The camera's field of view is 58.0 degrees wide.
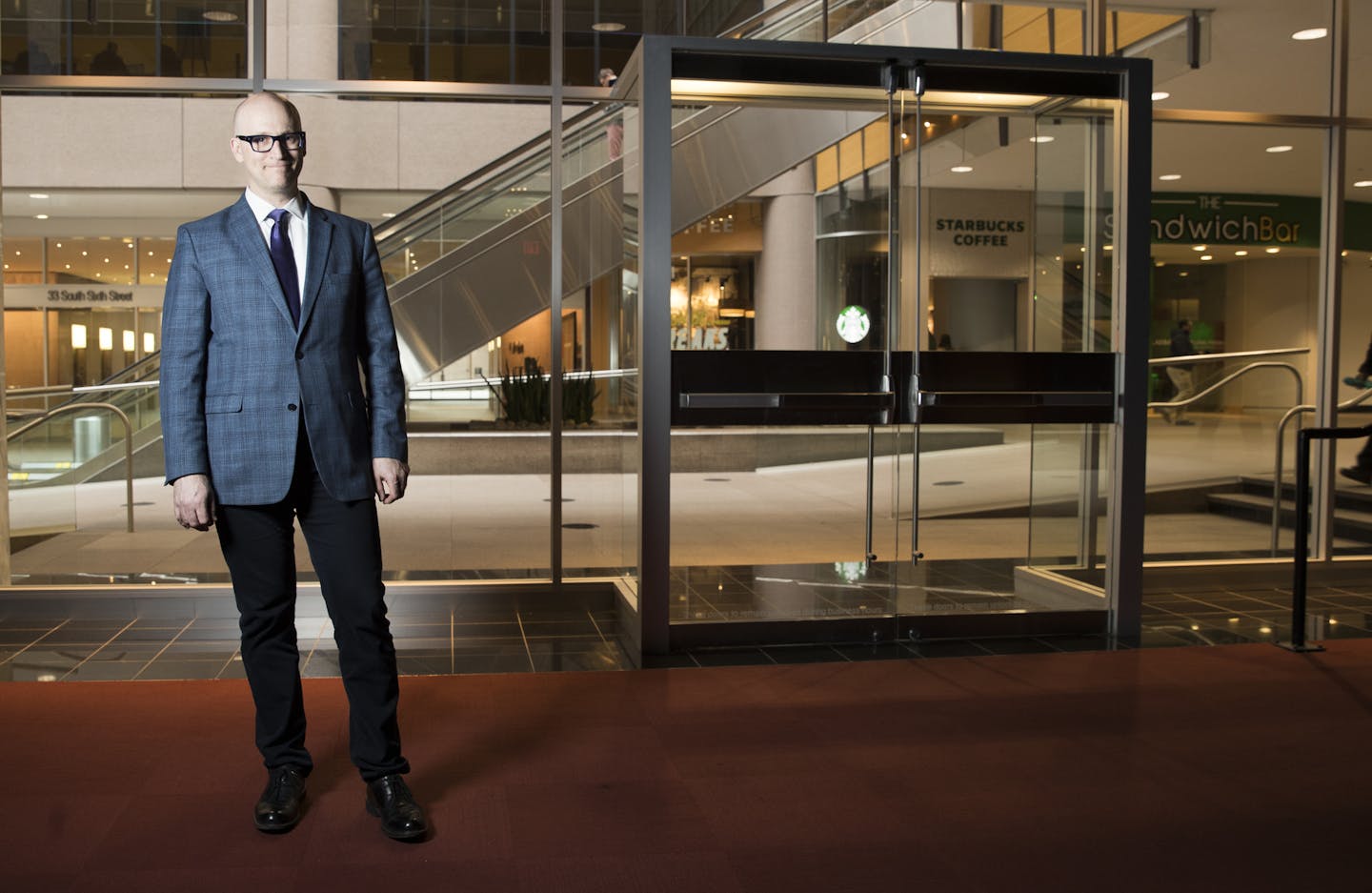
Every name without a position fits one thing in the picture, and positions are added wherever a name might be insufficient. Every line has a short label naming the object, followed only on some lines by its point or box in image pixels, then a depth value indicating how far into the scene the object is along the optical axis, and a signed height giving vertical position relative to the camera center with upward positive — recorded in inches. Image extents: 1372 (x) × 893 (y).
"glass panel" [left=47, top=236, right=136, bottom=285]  212.2 +21.7
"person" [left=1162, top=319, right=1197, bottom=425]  257.9 +3.6
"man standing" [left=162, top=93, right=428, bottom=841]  114.4 -4.4
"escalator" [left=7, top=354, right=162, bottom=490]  219.1 -8.2
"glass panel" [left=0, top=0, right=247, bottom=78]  214.5 +60.6
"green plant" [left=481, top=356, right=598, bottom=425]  222.2 -1.7
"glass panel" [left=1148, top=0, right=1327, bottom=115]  239.9 +64.2
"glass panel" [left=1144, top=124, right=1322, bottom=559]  253.1 +23.4
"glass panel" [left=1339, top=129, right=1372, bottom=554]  255.3 +16.3
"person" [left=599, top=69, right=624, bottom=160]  209.3 +42.9
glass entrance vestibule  194.2 +6.4
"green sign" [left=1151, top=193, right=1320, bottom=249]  254.8 +35.4
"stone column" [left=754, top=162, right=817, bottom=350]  196.7 +18.0
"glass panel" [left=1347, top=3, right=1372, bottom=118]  248.2 +66.8
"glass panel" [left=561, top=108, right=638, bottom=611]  210.8 +1.7
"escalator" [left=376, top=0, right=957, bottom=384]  214.8 +27.0
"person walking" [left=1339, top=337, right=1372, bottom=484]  261.4 -15.3
